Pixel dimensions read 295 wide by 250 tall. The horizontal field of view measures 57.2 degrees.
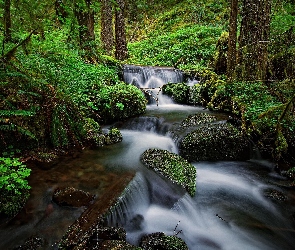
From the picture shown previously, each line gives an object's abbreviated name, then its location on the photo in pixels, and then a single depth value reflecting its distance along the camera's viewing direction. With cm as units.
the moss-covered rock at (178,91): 1020
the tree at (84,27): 963
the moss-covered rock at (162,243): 353
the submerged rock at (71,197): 410
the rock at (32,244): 336
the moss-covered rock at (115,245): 324
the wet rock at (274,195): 513
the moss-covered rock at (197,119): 743
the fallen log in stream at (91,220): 338
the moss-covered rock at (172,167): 514
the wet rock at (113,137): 661
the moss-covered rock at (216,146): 641
